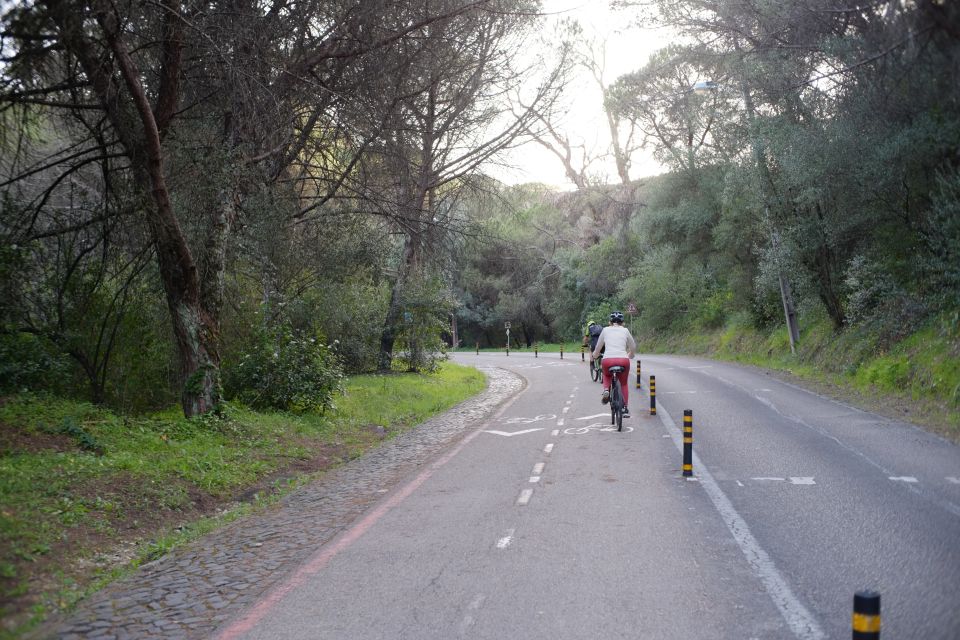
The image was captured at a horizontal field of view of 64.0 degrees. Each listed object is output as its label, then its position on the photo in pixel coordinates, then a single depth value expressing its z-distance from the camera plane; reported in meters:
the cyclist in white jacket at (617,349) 13.66
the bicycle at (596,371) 25.08
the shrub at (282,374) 14.34
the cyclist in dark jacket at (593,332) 22.14
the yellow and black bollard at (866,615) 3.03
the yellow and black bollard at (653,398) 15.86
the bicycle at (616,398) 13.55
